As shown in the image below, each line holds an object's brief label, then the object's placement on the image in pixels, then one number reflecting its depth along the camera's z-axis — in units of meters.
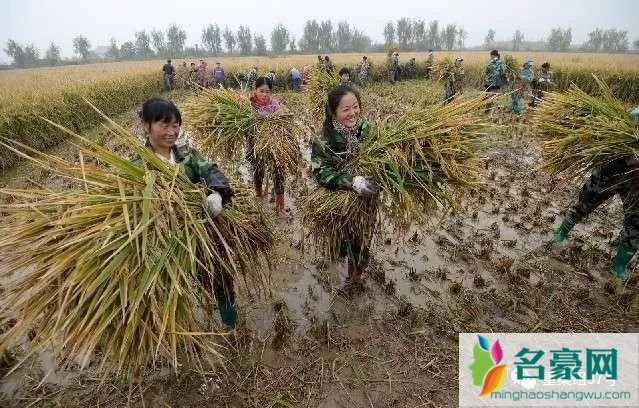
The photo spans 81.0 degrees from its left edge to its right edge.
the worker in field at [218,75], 14.75
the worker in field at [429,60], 16.12
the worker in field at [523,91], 9.32
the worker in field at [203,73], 15.01
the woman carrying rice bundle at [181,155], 1.97
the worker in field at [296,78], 13.91
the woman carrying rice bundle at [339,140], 2.47
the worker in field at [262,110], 4.23
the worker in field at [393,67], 16.33
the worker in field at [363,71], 15.77
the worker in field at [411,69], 17.69
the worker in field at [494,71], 9.06
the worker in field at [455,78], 9.18
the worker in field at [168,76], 16.28
